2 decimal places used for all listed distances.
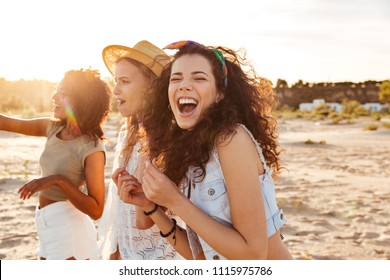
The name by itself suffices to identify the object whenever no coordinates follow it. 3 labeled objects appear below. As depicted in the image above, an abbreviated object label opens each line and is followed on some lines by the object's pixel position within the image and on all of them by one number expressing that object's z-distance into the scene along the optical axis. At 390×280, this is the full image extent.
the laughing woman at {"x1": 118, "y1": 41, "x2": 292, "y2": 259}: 1.61
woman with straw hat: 2.38
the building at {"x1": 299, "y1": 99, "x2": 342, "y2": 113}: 44.47
